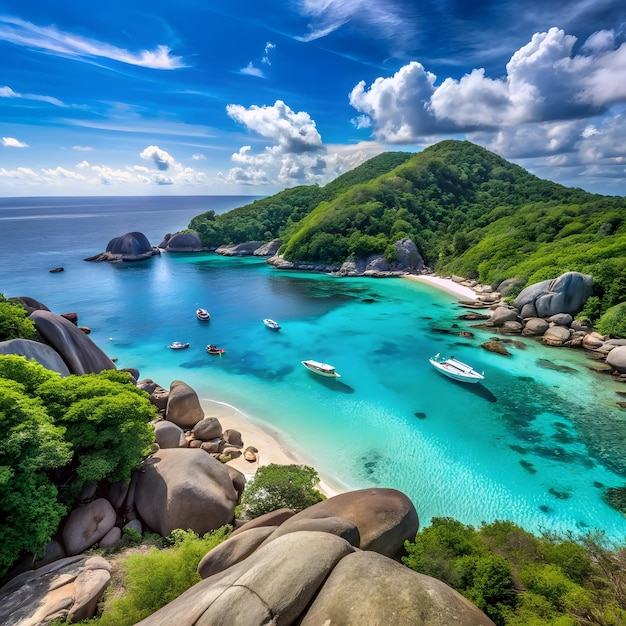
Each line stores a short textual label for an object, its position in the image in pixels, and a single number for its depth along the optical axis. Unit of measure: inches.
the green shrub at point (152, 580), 380.2
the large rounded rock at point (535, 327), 1657.2
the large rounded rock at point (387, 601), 255.2
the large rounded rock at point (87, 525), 528.1
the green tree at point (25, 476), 438.6
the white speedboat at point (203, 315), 1993.1
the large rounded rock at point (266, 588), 271.4
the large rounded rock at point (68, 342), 884.0
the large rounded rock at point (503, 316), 1777.8
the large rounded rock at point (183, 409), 979.3
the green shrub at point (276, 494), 608.4
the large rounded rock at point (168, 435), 813.2
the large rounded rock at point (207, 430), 920.3
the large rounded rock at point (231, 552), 396.5
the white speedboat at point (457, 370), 1230.9
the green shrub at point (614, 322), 1457.9
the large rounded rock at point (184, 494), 586.6
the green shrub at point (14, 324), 805.9
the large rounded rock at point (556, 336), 1545.3
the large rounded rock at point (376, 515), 465.7
